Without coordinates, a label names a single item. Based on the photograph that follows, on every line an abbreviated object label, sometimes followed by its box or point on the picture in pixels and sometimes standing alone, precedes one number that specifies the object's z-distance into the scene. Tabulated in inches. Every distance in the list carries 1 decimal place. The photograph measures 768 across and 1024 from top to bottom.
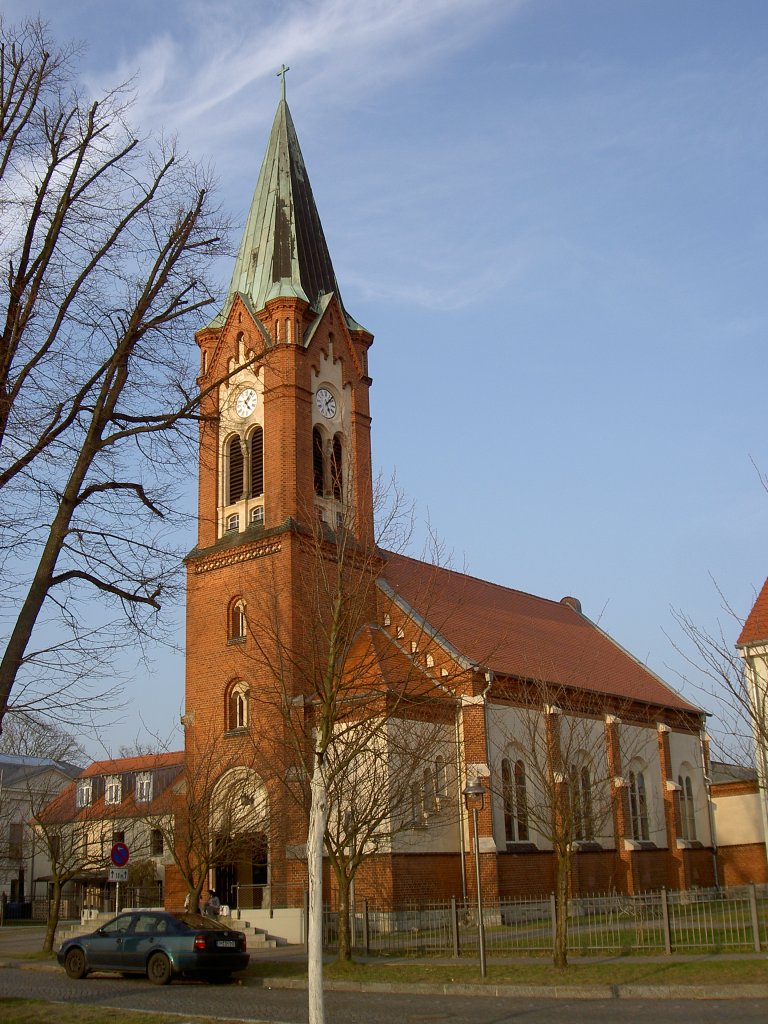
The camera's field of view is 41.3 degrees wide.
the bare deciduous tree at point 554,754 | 1077.1
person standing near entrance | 1051.9
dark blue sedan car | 730.8
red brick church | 1065.5
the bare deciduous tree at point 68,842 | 1053.6
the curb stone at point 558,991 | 587.5
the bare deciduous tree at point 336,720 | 478.7
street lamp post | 693.3
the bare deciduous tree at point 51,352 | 461.4
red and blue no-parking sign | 844.7
